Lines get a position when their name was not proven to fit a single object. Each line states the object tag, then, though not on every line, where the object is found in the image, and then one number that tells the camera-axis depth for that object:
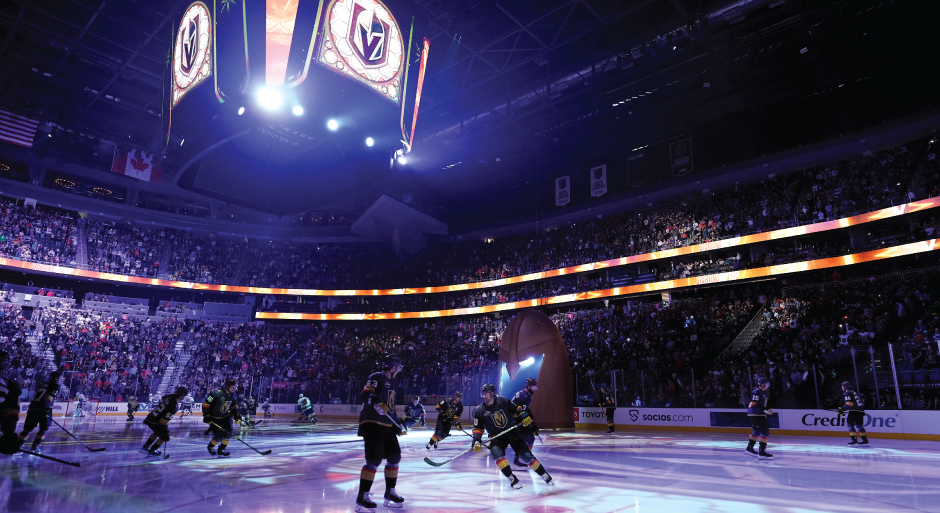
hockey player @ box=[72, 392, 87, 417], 25.44
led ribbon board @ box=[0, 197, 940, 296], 22.69
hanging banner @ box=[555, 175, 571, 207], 32.50
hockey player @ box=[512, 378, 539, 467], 9.95
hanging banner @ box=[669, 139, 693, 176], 26.88
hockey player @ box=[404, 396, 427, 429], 20.27
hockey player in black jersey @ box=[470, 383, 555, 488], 7.82
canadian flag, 32.75
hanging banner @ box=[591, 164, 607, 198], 30.48
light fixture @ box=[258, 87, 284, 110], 9.21
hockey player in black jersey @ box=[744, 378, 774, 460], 11.39
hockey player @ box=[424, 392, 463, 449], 13.88
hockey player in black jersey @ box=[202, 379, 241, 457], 11.14
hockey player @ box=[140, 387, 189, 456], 11.01
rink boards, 16.06
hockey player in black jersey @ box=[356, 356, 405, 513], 6.30
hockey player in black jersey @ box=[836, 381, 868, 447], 14.16
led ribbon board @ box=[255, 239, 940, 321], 21.98
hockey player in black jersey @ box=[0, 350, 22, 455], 9.20
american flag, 27.48
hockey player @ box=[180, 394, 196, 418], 28.58
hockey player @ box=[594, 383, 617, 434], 20.08
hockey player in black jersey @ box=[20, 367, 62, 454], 10.98
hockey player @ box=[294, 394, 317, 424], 24.70
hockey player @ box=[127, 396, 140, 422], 24.77
